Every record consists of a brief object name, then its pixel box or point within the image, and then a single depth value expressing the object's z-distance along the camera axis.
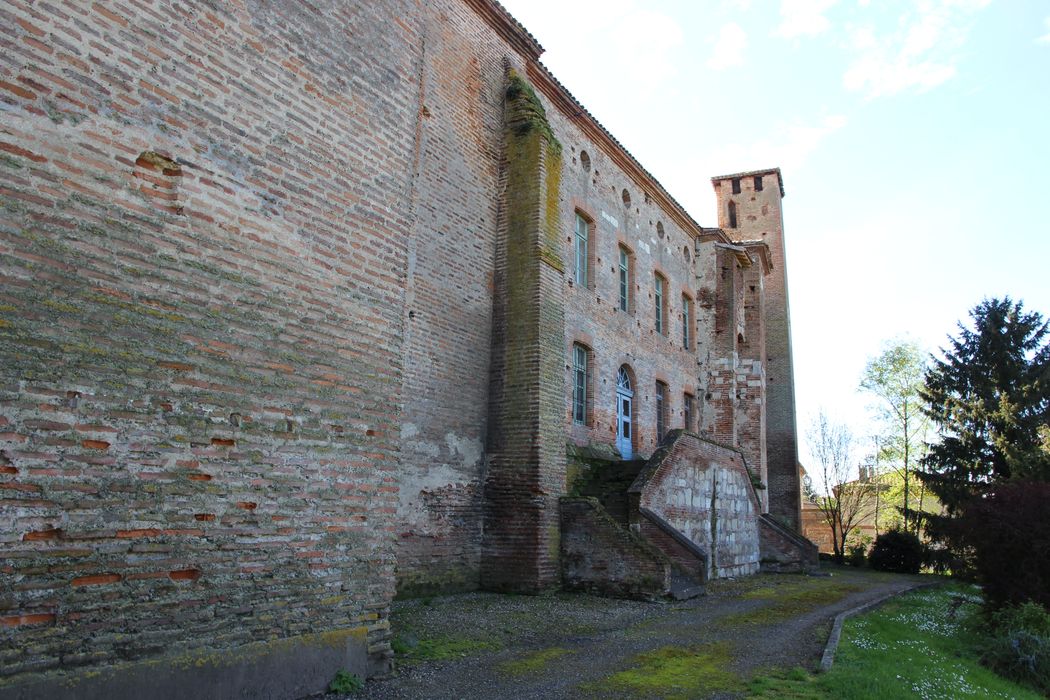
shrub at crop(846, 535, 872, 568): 27.09
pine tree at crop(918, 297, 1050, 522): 23.14
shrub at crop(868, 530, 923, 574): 24.92
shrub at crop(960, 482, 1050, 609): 11.11
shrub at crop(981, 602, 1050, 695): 9.55
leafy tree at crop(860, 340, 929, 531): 32.00
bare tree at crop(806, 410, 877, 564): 31.75
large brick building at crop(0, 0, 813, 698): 4.35
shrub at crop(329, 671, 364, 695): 5.88
